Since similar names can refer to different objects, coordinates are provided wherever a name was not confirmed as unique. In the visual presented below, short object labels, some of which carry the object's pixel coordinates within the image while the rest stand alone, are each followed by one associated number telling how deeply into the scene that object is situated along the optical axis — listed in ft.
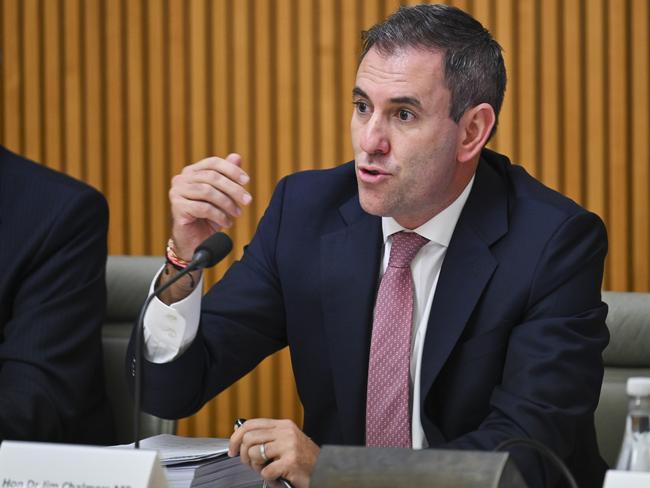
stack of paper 19.47
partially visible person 20.97
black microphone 19.23
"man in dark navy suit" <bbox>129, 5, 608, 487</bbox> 20.02
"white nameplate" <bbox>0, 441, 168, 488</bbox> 18.64
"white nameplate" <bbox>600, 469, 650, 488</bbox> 18.37
